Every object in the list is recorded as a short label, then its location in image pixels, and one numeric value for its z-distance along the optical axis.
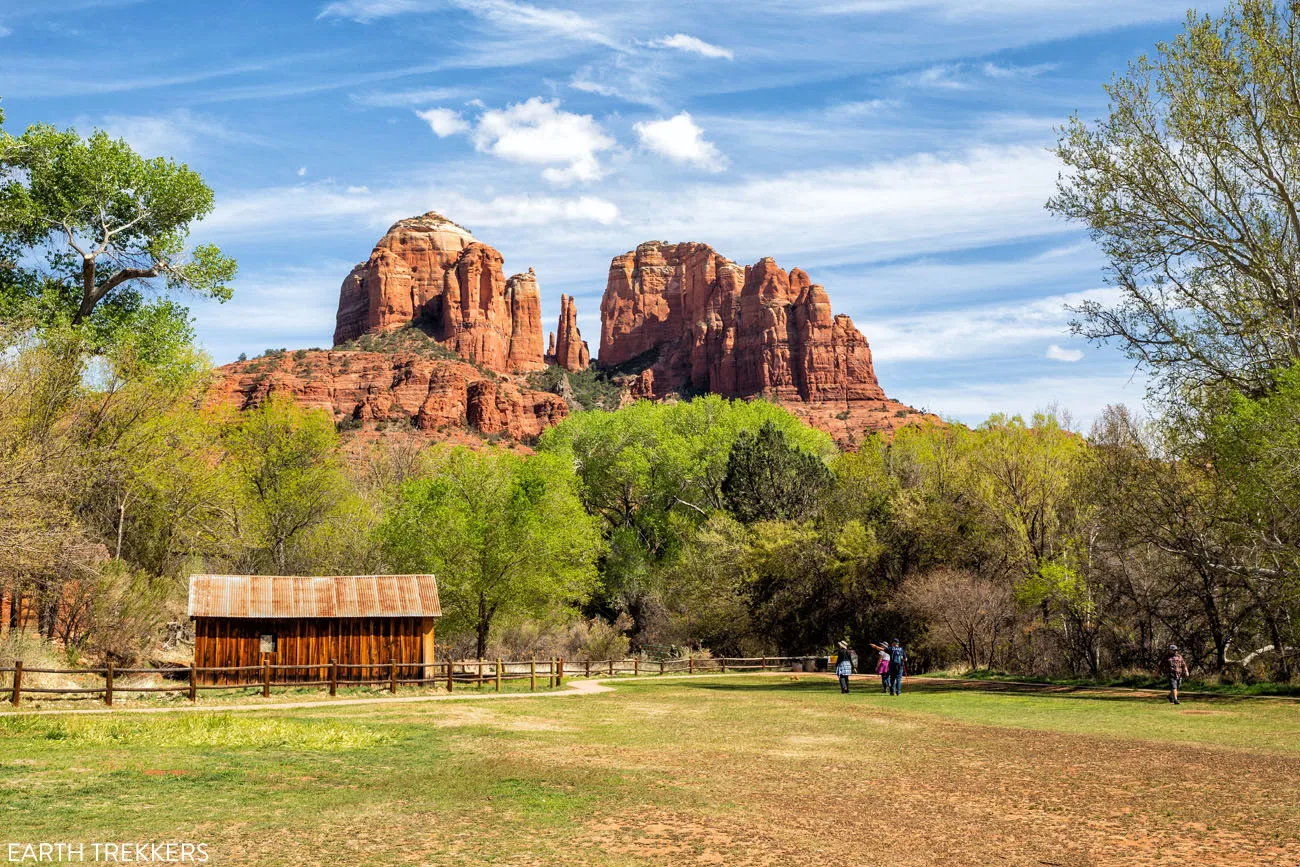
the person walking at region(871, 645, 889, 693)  27.72
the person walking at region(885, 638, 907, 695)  26.91
